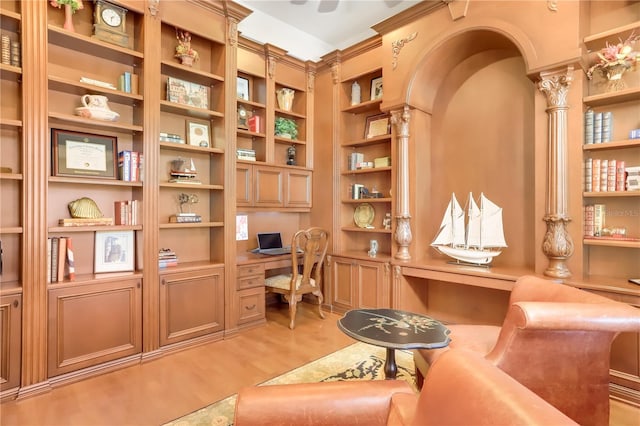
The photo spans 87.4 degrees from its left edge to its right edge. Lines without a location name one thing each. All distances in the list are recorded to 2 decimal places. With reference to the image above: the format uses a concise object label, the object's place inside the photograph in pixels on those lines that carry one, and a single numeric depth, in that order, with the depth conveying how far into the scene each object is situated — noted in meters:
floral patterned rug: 2.08
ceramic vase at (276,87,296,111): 4.43
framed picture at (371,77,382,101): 4.13
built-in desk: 3.63
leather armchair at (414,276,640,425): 1.52
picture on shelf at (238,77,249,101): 4.08
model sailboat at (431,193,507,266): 3.12
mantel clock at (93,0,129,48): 2.77
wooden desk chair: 3.66
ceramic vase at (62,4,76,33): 2.65
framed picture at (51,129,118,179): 2.68
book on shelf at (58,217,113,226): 2.64
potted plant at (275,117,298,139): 4.41
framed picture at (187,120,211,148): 3.53
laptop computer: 4.20
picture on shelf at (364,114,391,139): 4.10
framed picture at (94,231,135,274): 2.87
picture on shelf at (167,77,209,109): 3.28
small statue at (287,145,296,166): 4.54
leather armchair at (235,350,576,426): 0.71
